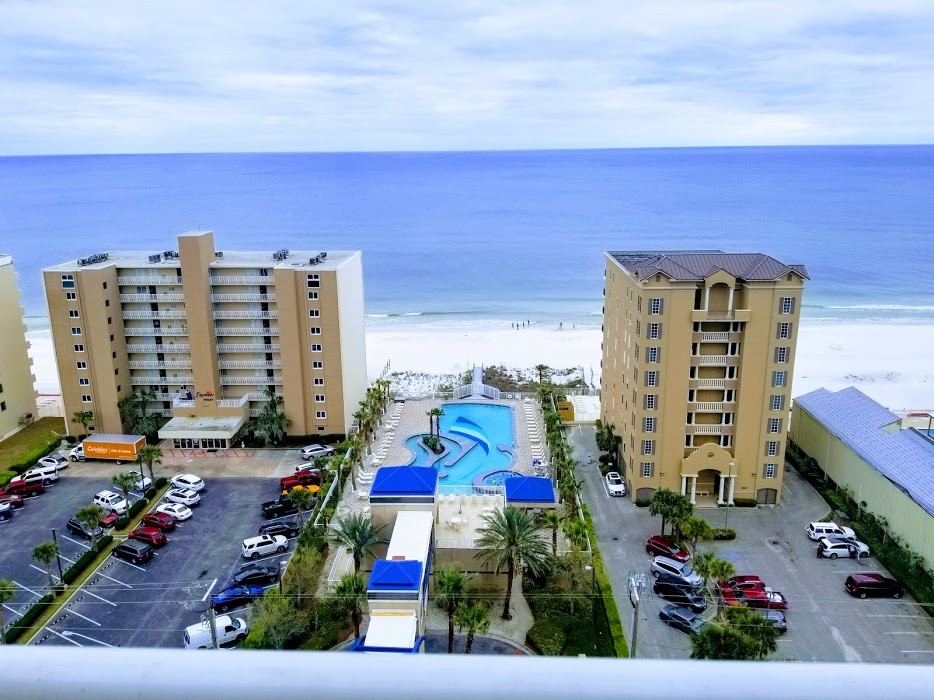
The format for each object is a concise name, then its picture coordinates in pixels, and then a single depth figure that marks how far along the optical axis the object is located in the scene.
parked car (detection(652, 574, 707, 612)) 28.31
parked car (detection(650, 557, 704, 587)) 29.61
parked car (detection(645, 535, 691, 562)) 31.22
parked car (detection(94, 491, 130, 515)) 36.69
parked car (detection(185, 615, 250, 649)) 25.95
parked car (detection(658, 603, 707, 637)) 26.66
